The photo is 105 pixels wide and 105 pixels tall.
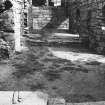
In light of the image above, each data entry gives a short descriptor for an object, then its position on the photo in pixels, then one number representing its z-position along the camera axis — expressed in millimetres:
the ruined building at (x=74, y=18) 8766
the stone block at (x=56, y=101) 2640
